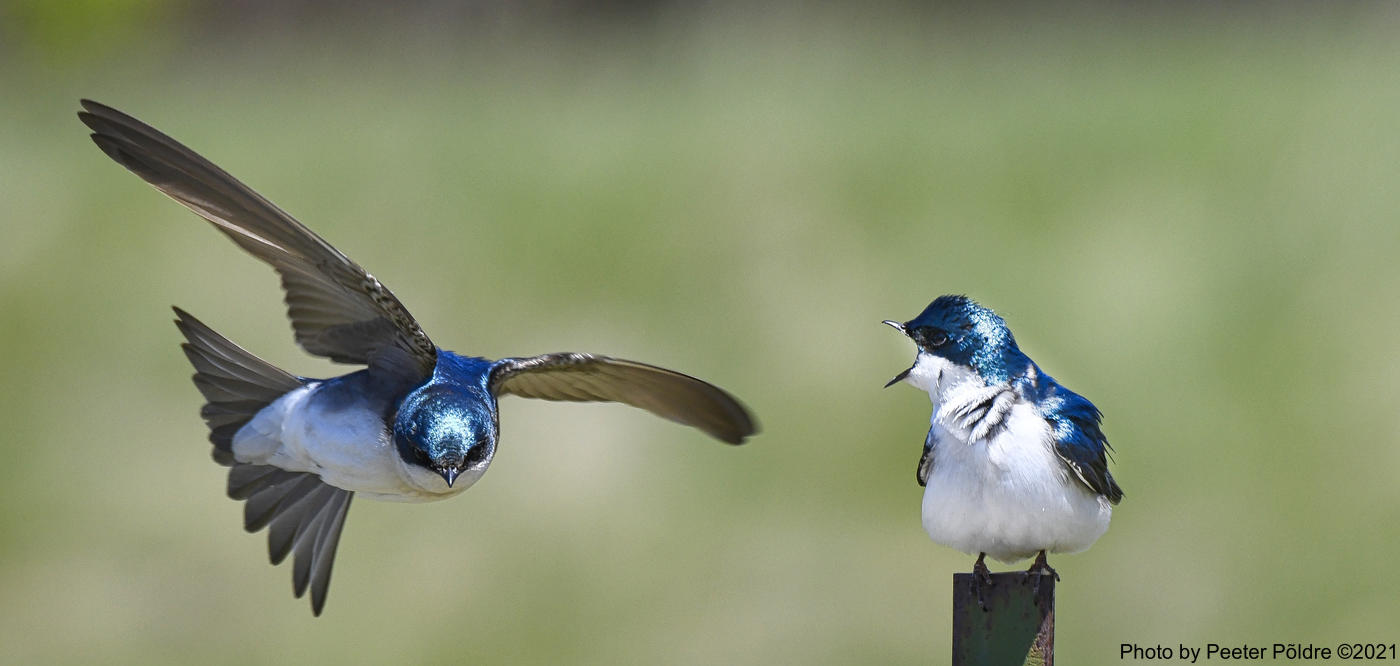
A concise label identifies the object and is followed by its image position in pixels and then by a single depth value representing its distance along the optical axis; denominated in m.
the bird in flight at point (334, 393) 5.75
